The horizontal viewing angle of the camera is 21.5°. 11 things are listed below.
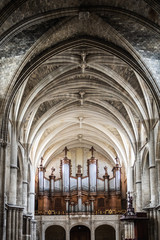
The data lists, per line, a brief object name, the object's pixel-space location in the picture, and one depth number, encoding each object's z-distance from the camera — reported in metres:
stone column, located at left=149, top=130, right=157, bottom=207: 26.22
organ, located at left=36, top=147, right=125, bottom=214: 40.09
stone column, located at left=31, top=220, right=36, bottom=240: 34.88
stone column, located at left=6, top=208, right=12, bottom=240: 25.84
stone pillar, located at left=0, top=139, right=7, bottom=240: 20.91
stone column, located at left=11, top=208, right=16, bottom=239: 26.20
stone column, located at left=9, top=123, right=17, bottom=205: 26.45
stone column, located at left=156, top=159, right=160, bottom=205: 25.65
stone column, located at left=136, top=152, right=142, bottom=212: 31.22
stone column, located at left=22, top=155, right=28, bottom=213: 31.23
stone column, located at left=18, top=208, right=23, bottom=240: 27.38
